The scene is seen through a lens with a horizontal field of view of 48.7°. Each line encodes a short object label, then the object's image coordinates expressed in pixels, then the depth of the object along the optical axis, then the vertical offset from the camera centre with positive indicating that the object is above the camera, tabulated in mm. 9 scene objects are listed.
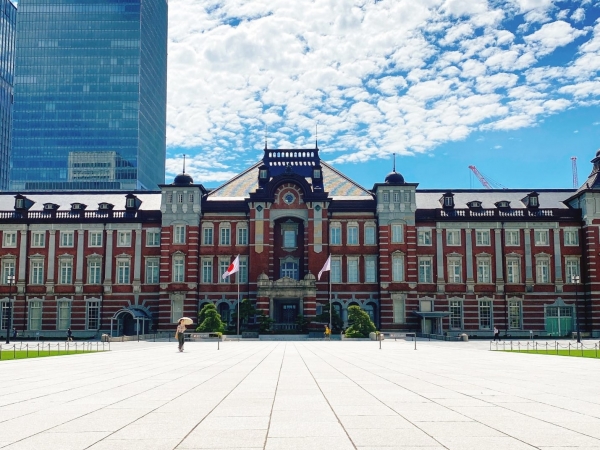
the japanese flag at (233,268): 59812 +2982
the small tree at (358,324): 56375 -1946
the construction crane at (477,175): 144750 +27536
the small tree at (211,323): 57156 -1911
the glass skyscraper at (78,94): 152625 +47428
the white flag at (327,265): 58647 +3185
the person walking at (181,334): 35197 -1769
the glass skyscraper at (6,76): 165625 +57338
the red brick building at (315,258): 65562 +4311
